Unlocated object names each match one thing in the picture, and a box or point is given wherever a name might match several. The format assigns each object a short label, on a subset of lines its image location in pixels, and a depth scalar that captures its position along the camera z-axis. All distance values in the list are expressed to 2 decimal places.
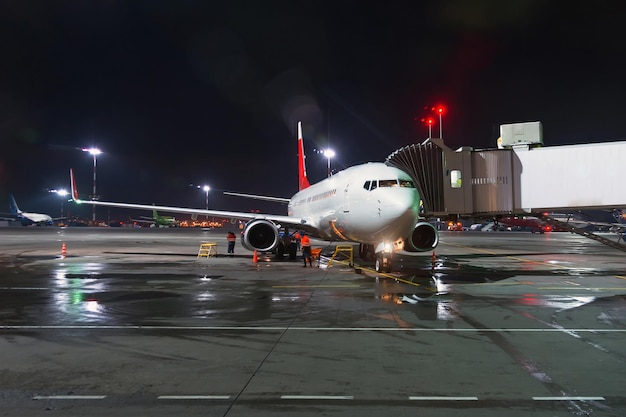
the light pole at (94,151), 51.82
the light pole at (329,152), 38.61
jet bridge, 17.25
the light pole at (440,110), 22.10
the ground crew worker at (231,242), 26.88
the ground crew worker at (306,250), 20.90
